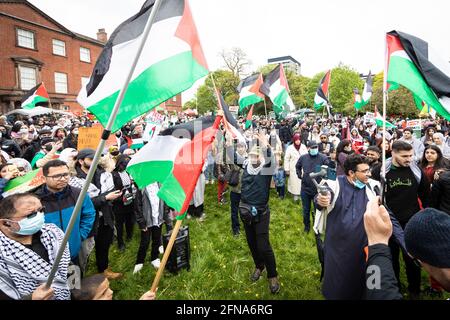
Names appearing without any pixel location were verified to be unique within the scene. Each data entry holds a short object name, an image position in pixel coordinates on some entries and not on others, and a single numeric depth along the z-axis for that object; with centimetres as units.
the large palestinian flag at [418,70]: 279
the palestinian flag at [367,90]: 1086
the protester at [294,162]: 776
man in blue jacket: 297
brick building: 2319
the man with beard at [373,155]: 478
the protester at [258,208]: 387
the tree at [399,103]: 3422
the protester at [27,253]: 210
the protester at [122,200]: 466
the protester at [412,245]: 144
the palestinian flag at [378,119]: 937
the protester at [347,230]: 275
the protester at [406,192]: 370
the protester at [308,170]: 570
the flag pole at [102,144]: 194
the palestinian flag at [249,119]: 880
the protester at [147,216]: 440
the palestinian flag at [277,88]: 848
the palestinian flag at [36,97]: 1073
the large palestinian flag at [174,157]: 287
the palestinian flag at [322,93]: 1074
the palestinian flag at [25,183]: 325
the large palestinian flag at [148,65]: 259
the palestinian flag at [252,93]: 897
